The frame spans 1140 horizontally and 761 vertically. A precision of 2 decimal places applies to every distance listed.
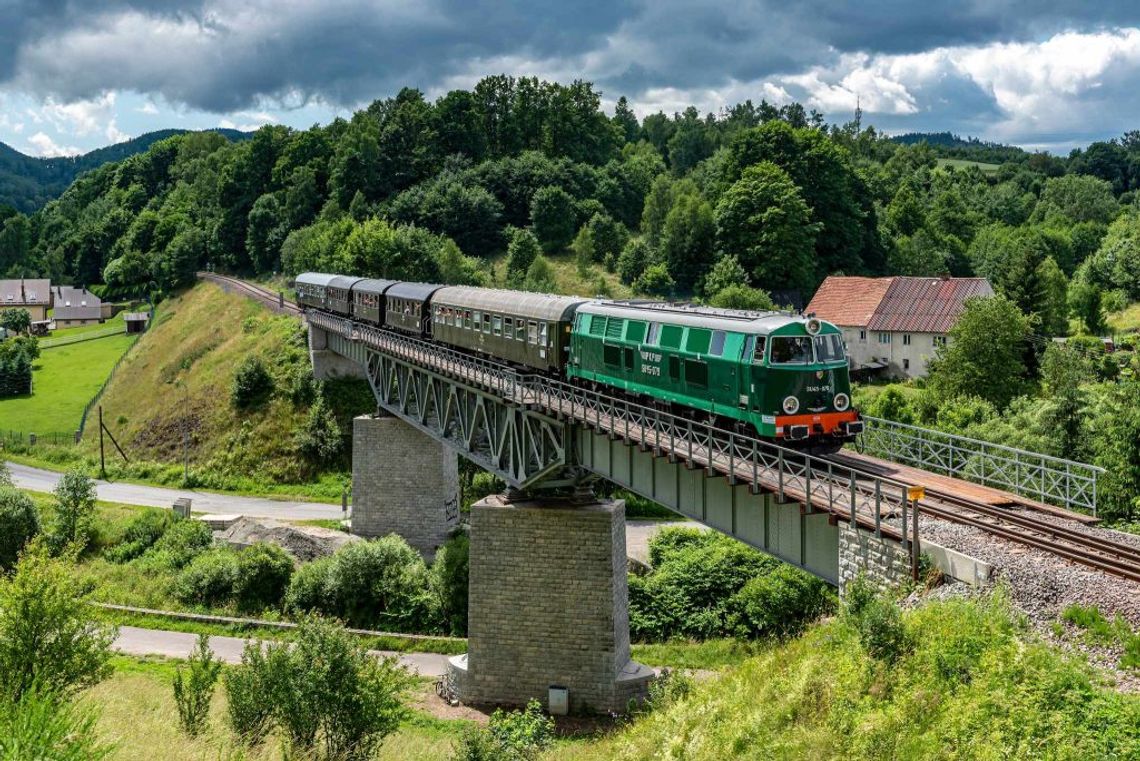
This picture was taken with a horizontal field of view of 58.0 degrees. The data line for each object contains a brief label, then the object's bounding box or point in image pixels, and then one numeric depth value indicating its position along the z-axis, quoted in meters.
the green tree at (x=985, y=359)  53.84
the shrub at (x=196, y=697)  21.88
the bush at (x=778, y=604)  40.25
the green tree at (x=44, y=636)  21.34
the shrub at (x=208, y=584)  43.50
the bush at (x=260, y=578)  43.41
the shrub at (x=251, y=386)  68.65
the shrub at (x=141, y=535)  49.69
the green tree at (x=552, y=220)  102.31
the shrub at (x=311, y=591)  43.06
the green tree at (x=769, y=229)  85.56
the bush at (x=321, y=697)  20.06
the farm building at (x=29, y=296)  138.50
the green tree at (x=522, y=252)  92.56
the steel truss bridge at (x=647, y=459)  20.44
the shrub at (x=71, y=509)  48.34
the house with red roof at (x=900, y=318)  70.62
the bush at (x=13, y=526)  47.09
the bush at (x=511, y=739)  20.25
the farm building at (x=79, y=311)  126.38
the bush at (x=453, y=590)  41.25
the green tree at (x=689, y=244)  90.62
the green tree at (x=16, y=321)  120.19
